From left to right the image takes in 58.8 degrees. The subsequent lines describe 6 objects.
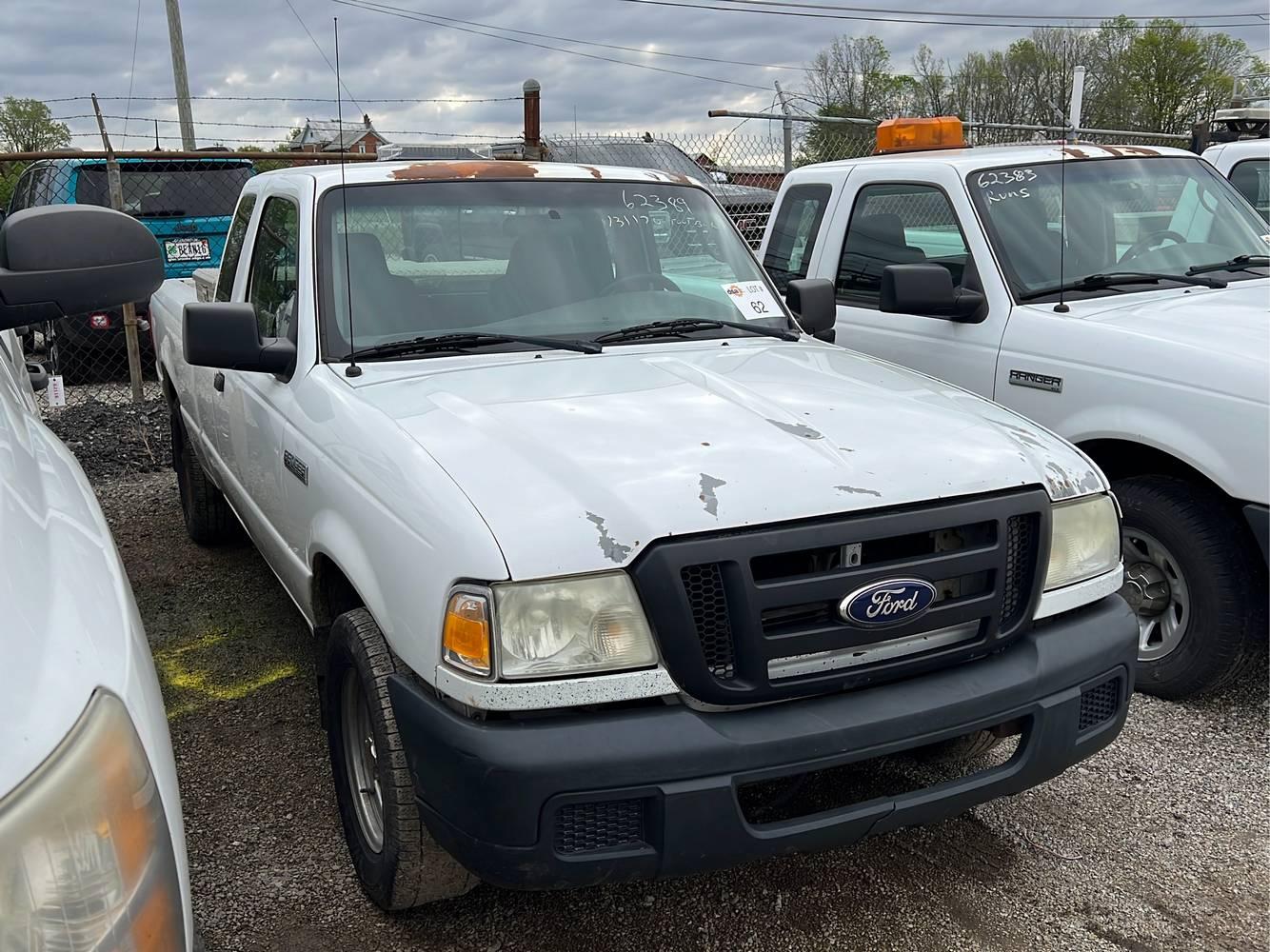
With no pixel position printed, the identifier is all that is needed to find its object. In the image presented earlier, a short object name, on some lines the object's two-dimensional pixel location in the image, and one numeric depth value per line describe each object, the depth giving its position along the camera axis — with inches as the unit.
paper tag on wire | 253.1
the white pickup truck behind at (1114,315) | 146.9
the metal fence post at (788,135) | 409.8
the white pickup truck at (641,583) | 85.8
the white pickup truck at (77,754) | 45.3
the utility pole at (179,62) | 718.5
